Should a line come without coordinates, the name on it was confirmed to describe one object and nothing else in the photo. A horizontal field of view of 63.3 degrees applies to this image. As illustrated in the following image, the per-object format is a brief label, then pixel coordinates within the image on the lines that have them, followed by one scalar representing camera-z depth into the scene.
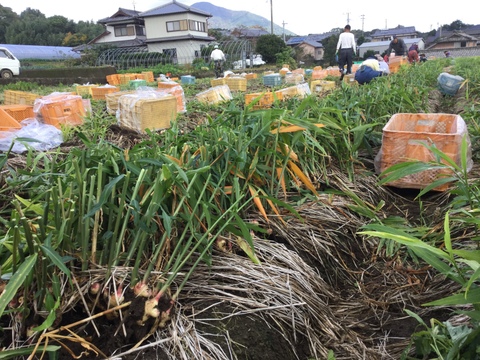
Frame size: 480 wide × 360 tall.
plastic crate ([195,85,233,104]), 5.80
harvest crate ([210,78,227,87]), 9.97
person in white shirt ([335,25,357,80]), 10.04
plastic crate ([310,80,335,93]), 7.45
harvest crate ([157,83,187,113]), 5.09
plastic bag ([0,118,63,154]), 3.41
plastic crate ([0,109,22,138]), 3.68
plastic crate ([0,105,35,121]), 4.28
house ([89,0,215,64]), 31.22
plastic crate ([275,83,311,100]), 5.28
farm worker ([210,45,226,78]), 15.82
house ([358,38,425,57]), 50.36
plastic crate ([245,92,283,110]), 3.99
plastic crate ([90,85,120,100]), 7.46
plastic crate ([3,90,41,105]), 5.73
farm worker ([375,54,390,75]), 8.57
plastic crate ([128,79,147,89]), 9.23
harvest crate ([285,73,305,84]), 11.27
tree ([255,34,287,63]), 28.64
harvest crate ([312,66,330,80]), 12.78
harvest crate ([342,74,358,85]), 8.71
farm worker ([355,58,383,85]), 7.21
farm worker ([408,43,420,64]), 14.18
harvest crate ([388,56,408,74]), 11.15
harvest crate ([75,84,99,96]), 8.05
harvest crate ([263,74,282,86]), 10.71
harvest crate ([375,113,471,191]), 2.65
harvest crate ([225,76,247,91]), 9.77
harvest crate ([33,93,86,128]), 4.21
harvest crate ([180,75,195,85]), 12.90
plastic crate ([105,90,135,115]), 5.06
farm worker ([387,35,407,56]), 13.75
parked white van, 15.55
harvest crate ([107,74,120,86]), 14.59
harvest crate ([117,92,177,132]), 3.94
